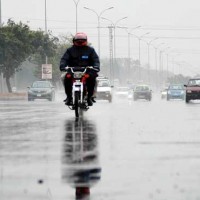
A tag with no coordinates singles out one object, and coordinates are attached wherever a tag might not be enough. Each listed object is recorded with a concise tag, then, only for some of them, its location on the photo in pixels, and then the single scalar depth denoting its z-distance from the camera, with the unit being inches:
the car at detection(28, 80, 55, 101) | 2059.5
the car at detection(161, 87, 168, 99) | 3084.2
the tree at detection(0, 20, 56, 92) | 2805.1
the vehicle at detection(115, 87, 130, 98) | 3164.4
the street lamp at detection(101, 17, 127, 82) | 4040.4
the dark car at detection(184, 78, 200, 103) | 1828.2
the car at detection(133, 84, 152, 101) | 2564.0
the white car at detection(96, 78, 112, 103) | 2084.2
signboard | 3019.2
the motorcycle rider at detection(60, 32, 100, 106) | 743.1
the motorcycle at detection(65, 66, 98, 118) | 759.7
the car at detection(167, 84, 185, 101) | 2556.6
